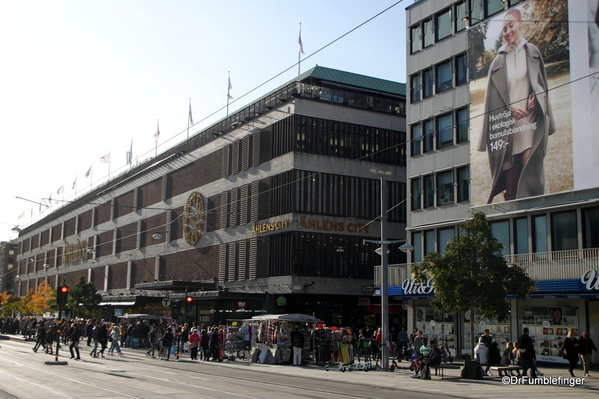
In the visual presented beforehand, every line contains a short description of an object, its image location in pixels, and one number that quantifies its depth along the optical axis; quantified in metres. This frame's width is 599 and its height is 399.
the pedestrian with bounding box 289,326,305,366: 31.59
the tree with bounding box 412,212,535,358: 27.47
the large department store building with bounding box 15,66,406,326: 48.94
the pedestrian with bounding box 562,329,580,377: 23.98
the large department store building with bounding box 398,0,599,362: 29.83
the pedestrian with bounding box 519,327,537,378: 22.80
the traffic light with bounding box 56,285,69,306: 29.53
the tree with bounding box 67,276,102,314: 71.81
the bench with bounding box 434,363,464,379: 28.62
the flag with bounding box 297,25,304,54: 51.47
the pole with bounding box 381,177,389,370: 28.59
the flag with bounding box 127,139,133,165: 82.91
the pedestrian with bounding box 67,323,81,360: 33.00
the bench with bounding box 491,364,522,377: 22.90
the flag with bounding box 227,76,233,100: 60.12
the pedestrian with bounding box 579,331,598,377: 24.06
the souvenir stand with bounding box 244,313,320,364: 32.50
